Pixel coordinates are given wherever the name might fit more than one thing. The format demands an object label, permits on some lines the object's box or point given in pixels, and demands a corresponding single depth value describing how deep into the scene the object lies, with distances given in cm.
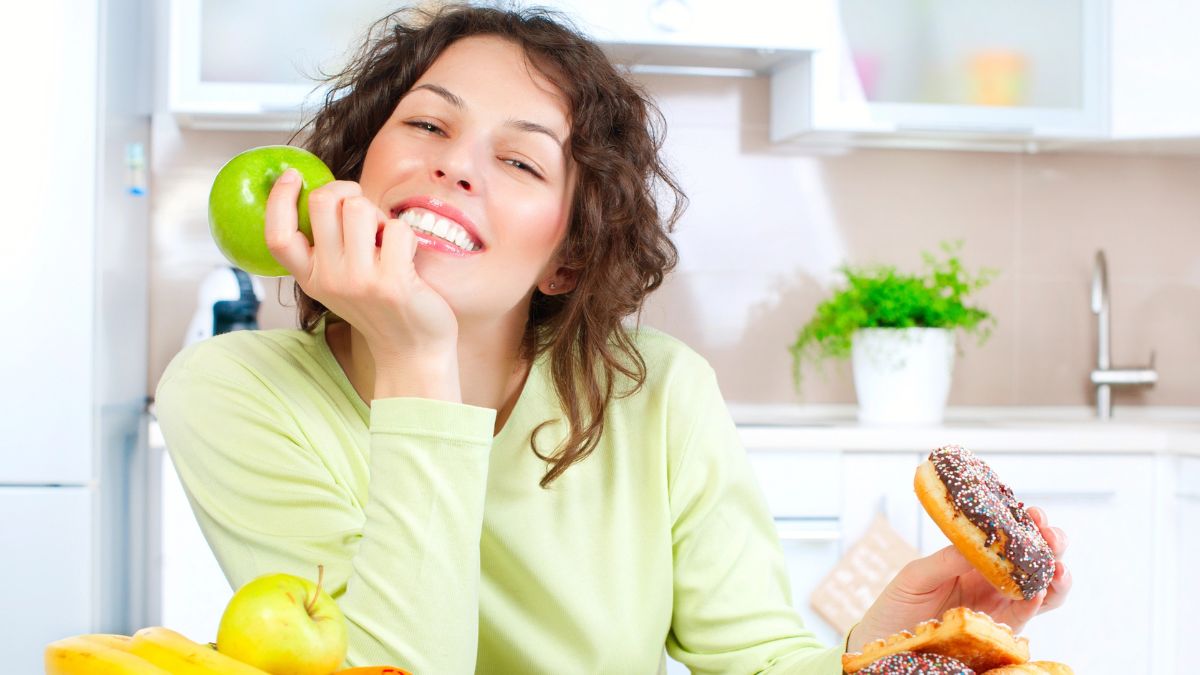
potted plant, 268
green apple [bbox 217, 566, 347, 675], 66
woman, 96
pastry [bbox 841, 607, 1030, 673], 76
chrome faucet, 305
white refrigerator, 243
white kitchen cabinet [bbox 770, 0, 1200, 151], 276
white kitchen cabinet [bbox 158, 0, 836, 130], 257
